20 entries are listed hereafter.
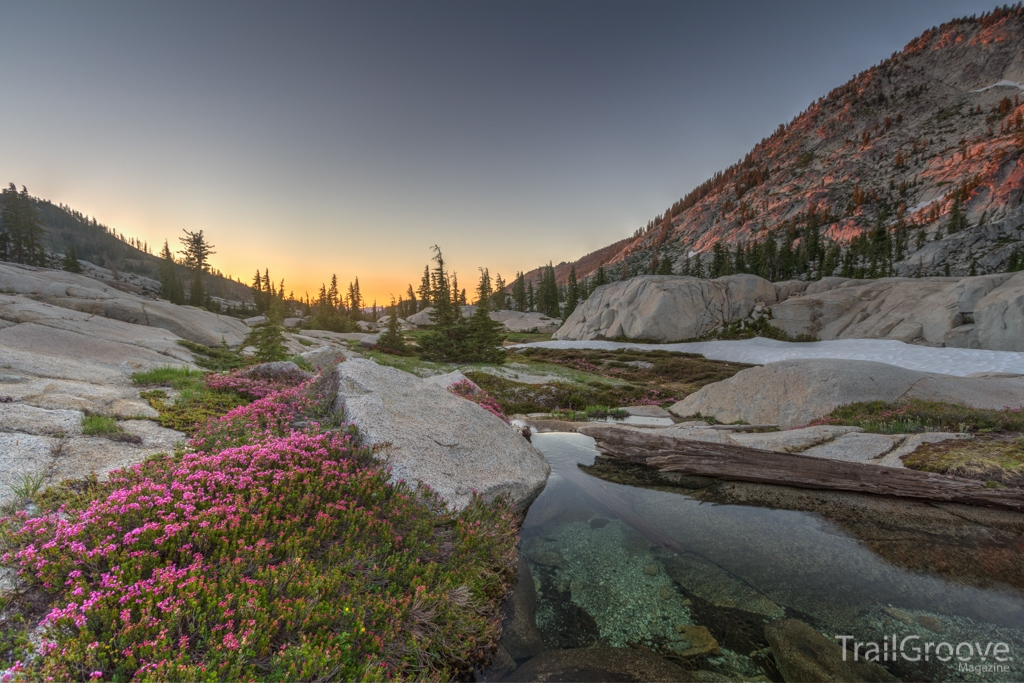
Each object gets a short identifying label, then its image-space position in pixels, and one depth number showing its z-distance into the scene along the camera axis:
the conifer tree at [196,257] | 77.56
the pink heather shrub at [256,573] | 2.73
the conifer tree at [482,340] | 34.09
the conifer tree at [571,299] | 101.46
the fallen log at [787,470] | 6.86
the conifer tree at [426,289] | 126.56
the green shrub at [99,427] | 6.16
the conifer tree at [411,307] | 144.85
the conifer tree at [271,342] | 18.78
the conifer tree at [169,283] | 74.18
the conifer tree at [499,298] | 136.46
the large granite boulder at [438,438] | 6.66
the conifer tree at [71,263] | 63.38
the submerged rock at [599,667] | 3.91
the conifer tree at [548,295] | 115.25
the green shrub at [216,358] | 15.95
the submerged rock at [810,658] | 3.81
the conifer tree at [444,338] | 34.53
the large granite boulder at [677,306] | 54.53
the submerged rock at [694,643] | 4.28
